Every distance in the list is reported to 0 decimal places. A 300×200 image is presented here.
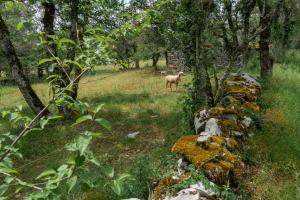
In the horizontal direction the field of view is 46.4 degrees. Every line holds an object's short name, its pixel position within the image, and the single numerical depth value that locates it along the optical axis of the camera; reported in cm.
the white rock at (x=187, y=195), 488
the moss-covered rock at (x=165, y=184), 540
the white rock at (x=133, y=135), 1127
